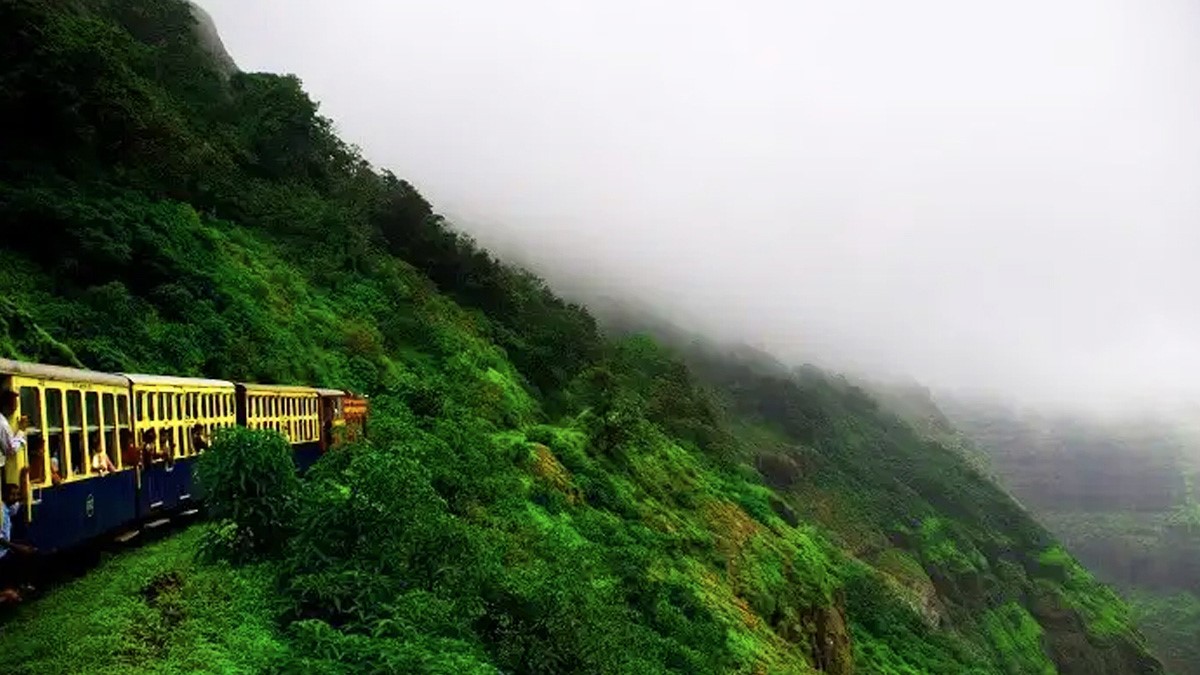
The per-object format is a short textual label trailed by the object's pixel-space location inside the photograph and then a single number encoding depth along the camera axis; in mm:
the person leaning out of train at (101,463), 13148
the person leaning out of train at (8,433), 9797
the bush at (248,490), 12227
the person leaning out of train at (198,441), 17703
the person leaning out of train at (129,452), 14453
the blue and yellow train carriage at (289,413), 20969
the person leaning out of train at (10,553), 9992
